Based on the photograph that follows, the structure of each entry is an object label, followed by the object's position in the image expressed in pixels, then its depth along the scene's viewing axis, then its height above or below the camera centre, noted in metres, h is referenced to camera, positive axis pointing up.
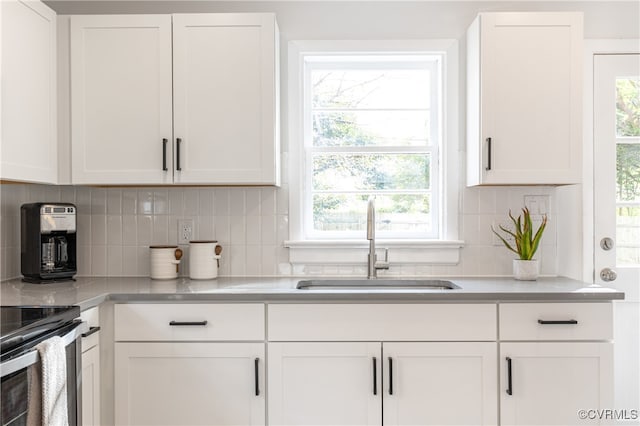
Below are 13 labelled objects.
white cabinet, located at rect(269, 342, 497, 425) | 2.10 -0.73
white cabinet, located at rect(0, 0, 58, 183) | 2.03 +0.50
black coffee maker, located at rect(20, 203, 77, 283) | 2.33 -0.15
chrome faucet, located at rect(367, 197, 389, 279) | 2.50 -0.21
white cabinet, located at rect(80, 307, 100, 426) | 1.95 -0.64
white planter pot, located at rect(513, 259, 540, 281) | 2.45 -0.29
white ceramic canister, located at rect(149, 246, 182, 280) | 2.52 -0.26
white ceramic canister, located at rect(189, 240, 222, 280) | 2.52 -0.25
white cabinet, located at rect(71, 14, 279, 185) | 2.37 +0.54
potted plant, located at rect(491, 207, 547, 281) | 2.46 -0.20
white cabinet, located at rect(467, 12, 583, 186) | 2.37 +0.54
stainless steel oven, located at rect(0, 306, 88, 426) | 1.37 -0.41
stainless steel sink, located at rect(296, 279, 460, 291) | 2.53 -0.39
